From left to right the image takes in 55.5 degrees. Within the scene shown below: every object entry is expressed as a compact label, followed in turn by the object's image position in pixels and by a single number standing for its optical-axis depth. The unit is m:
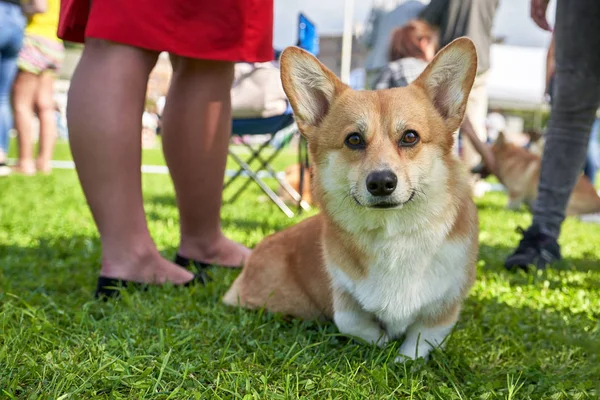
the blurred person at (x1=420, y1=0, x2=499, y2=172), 4.41
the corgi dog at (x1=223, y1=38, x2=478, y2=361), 1.57
